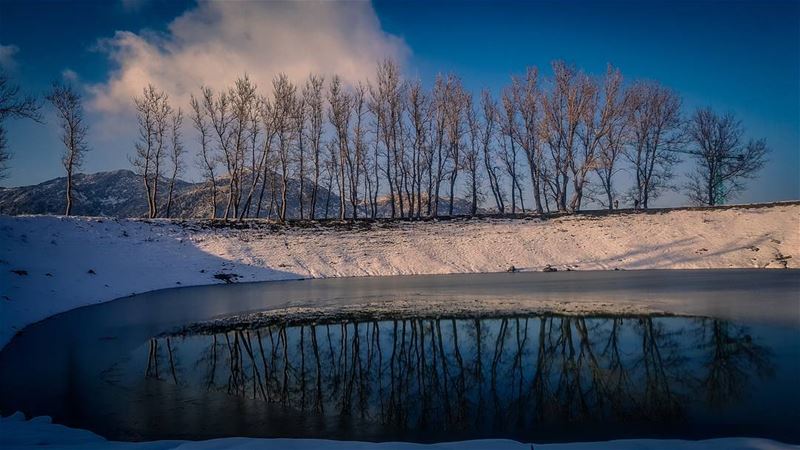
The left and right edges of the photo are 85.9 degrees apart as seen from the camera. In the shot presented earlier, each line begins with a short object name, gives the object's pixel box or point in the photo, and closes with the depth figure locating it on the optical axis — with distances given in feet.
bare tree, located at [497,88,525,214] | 148.36
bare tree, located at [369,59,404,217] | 145.18
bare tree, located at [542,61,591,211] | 134.21
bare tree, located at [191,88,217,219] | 132.67
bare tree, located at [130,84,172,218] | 126.41
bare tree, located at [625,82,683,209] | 143.02
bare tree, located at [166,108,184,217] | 131.85
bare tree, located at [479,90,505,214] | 153.89
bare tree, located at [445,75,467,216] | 148.15
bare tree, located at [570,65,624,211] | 131.01
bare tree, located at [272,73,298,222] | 137.80
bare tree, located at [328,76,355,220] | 143.13
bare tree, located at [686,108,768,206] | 153.17
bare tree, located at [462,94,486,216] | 151.73
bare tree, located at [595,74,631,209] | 132.98
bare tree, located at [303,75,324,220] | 141.49
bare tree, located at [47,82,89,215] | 112.47
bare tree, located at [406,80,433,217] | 146.41
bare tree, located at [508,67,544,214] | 144.15
